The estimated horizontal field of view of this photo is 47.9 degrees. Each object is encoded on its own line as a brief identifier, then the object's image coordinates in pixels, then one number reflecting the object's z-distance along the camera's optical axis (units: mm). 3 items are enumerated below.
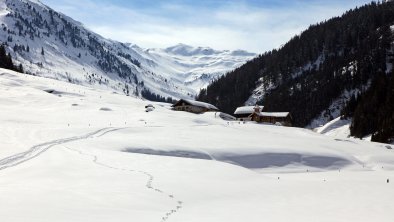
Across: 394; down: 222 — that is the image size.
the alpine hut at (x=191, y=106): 123875
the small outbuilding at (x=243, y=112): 142500
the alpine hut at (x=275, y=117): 124069
